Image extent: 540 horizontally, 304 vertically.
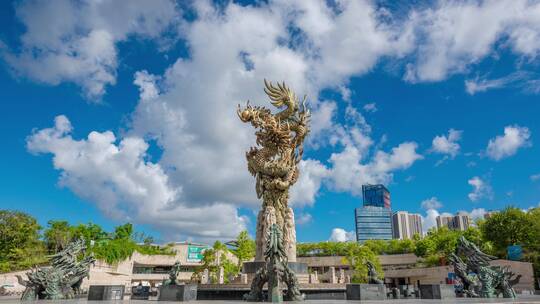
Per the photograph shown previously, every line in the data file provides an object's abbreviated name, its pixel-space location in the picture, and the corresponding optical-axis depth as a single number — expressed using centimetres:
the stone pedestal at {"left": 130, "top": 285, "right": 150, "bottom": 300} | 2220
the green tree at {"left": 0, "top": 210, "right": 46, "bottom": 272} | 3644
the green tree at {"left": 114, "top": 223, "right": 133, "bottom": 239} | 5956
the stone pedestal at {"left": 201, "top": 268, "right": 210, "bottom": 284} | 4450
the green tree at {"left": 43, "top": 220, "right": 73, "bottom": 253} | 4756
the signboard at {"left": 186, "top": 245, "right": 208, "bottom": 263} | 6469
